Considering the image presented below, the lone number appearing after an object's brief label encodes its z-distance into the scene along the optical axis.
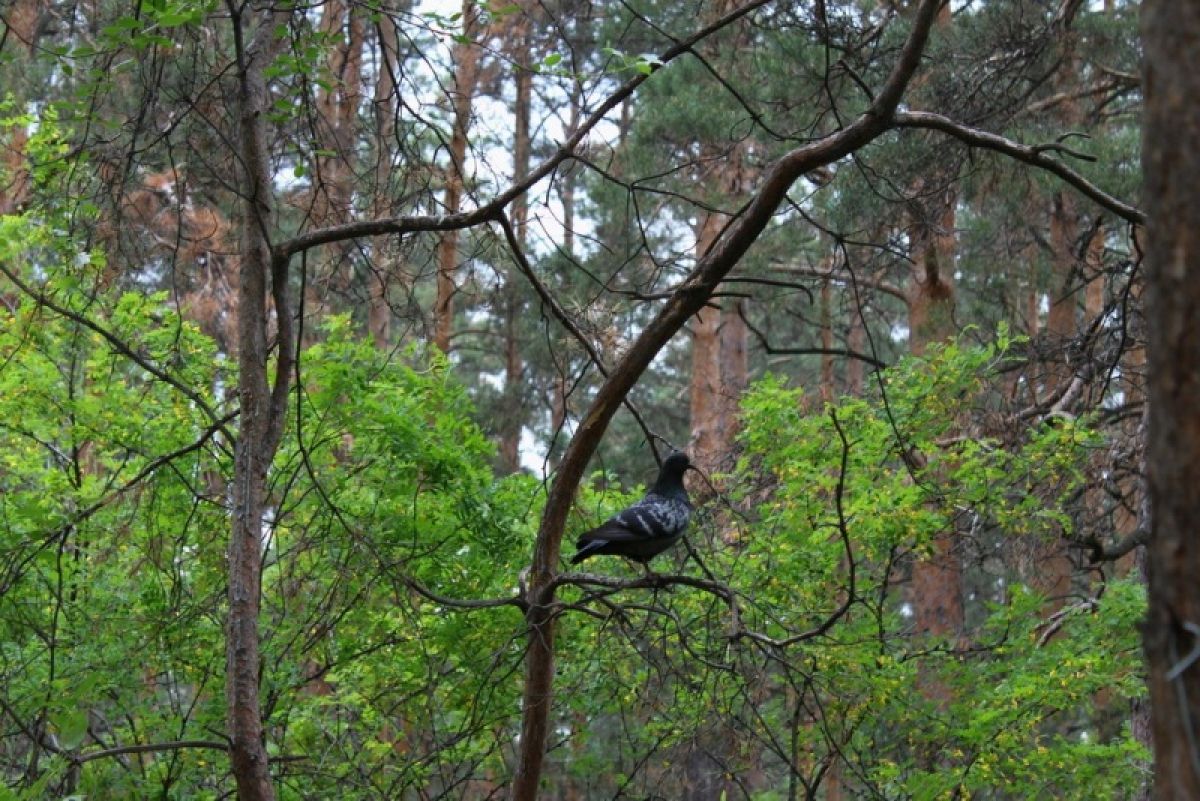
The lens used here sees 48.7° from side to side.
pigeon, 5.95
